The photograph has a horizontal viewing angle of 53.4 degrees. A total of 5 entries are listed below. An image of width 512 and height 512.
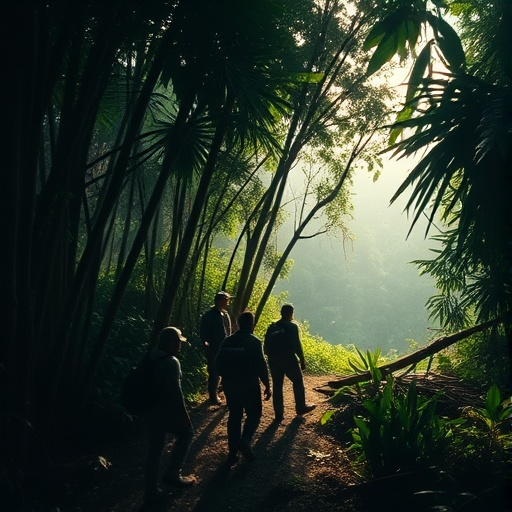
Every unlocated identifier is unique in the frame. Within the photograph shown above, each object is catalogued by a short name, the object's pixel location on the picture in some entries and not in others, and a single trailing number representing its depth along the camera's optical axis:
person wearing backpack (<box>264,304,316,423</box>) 6.10
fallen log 6.36
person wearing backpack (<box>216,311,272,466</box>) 4.65
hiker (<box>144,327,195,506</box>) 3.75
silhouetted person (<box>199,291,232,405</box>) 6.35
